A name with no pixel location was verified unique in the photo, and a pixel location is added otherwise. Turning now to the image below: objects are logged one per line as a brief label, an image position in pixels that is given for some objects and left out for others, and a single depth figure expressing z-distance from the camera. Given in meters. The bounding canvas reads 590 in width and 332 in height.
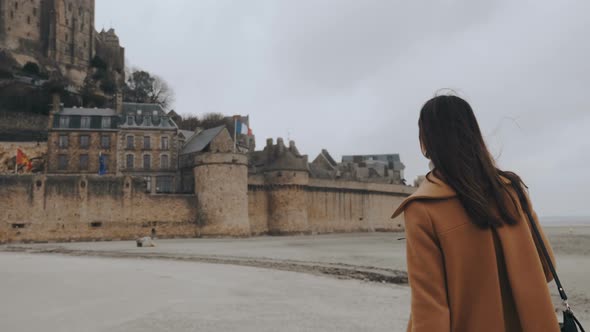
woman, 1.88
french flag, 38.31
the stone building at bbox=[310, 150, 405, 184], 46.17
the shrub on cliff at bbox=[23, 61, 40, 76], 50.47
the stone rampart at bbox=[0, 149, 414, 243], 29.30
